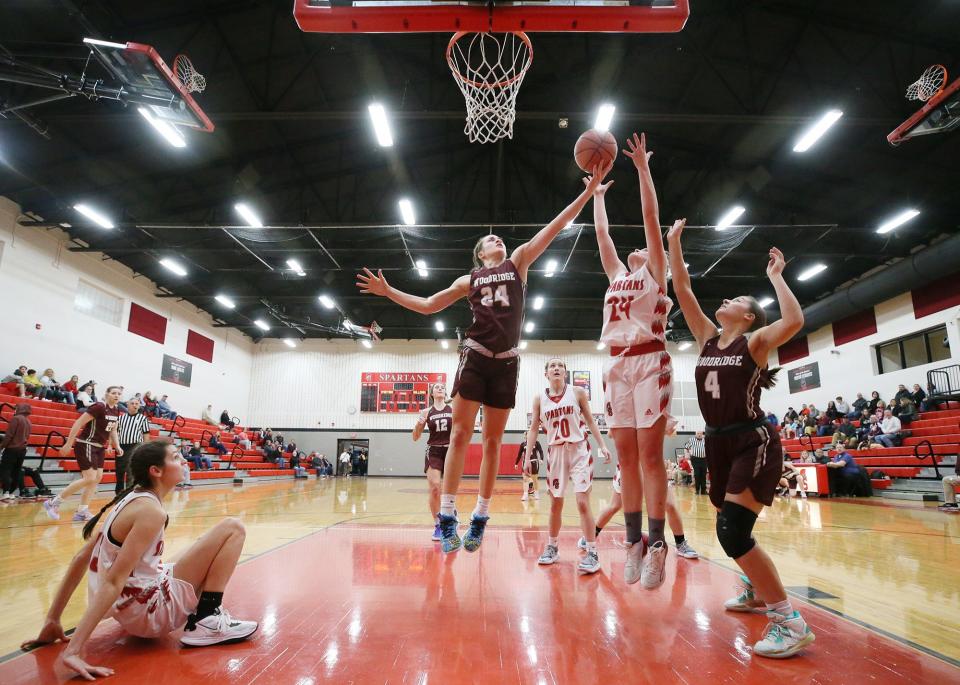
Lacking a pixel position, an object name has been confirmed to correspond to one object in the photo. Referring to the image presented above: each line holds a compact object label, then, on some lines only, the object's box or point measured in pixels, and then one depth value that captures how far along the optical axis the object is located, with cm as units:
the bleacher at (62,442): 1266
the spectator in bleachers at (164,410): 2009
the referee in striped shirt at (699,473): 1726
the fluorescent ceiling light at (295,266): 1798
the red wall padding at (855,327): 2056
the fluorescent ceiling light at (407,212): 1458
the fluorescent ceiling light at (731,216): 1443
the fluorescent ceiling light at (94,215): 1436
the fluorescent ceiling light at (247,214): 1491
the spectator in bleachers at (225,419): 2625
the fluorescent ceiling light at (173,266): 1838
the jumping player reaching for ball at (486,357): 400
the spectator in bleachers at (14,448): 969
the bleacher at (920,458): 1380
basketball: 415
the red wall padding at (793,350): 2475
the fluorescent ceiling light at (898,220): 1409
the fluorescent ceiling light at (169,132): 1033
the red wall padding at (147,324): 2097
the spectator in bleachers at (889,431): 1591
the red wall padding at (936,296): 1680
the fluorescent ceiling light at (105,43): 786
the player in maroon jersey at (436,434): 746
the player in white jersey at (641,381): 348
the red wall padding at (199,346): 2472
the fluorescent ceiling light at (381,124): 1090
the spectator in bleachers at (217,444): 2123
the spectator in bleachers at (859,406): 1898
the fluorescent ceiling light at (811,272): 1817
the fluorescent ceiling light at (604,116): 1083
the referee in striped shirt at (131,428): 1061
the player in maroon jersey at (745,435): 295
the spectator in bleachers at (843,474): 1523
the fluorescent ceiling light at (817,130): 1077
